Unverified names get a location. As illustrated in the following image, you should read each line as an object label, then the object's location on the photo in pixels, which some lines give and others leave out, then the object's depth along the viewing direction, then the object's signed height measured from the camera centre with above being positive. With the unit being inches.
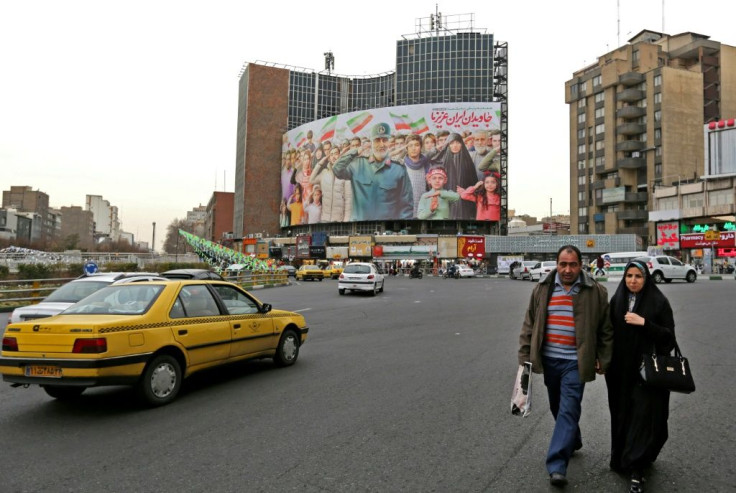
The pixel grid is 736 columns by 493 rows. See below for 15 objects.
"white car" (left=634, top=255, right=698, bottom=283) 1216.8 -11.9
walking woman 138.3 -30.2
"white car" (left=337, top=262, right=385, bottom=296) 948.6 -35.6
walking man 144.4 -22.6
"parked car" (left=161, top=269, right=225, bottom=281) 529.7 -19.0
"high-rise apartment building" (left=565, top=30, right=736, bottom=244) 2839.6 +828.8
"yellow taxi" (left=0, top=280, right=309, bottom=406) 199.6 -34.9
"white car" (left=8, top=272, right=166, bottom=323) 366.0 -29.5
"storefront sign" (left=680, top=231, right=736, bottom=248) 2185.0 +108.5
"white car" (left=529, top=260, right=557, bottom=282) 1549.7 -24.9
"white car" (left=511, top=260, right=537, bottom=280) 1787.6 -28.1
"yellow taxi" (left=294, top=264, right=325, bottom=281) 1806.1 -50.0
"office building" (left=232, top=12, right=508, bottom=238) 3607.3 +1245.3
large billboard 3169.3 +599.2
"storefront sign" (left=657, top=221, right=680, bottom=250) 2502.0 +141.3
